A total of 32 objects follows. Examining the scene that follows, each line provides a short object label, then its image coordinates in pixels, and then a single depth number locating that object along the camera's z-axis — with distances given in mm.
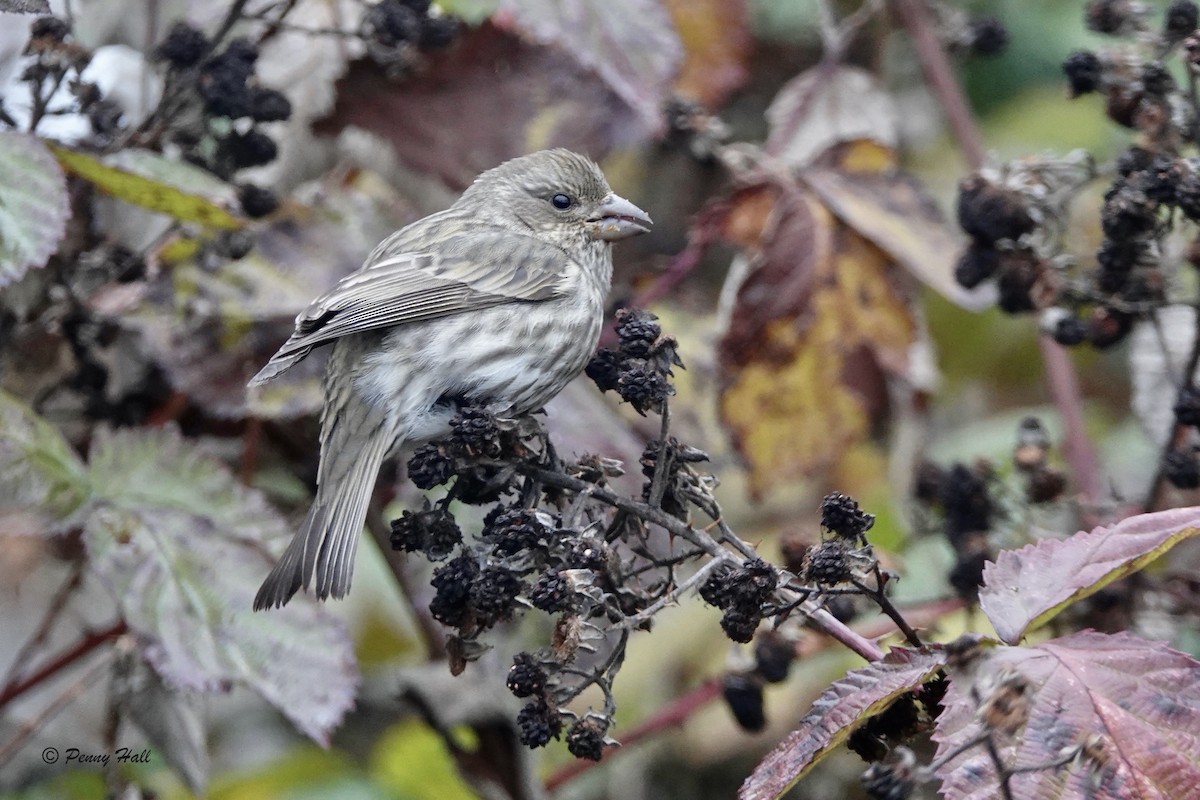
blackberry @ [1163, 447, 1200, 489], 5602
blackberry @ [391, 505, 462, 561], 4750
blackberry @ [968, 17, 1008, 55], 8023
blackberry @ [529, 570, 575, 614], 4172
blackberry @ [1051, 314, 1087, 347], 6000
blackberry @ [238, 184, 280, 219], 6727
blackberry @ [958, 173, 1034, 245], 6035
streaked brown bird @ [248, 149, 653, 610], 5937
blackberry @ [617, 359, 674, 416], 4621
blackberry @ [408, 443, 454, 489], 4941
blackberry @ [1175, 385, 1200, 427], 5449
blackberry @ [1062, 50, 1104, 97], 6031
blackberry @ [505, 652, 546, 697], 4246
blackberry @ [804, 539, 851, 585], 4129
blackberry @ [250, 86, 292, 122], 6414
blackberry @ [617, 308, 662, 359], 4742
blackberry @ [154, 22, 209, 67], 6355
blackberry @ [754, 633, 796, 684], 5641
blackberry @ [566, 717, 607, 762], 4184
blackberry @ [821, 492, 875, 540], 4242
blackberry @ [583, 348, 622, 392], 4910
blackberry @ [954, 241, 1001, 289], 6227
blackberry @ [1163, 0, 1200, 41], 5582
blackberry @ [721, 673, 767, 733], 5883
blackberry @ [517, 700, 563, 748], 4207
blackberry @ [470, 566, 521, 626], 4355
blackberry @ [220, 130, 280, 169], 6582
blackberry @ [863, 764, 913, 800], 3340
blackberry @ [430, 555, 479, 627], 4449
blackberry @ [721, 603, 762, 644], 4117
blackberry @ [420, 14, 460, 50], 6656
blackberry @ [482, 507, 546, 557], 4387
